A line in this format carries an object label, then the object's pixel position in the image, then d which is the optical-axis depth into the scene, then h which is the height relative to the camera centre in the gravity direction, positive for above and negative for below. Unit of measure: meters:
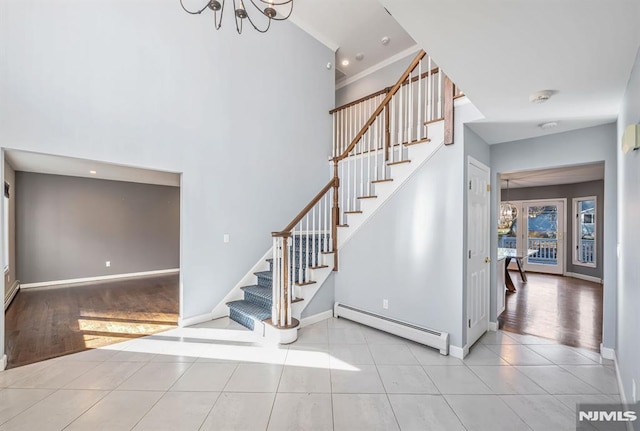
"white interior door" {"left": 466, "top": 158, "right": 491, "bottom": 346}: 3.08 -0.39
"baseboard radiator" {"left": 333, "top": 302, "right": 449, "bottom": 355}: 2.97 -1.33
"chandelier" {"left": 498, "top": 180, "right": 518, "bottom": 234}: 6.44 +0.04
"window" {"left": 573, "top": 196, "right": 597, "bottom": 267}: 7.23 -0.36
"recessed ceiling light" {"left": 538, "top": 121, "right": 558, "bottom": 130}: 2.89 +0.99
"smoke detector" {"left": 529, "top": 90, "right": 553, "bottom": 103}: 2.19 +0.99
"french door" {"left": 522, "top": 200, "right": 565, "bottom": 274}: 7.91 -0.52
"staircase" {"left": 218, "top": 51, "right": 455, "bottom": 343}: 3.22 -0.08
